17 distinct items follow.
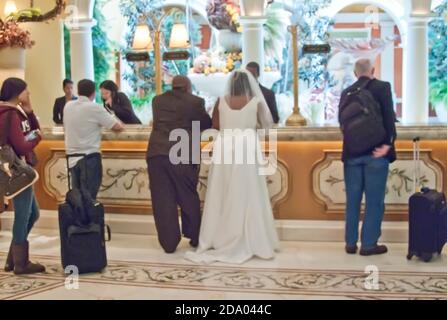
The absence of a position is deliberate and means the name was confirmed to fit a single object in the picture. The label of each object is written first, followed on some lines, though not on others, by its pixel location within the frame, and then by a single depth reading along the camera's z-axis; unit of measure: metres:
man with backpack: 5.24
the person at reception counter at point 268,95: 6.38
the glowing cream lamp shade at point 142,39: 7.05
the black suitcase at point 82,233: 4.95
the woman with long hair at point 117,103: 6.73
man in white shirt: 5.82
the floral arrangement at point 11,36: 8.32
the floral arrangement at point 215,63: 8.94
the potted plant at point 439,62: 10.84
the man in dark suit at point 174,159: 5.61
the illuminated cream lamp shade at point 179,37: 7.16
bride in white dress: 5.40
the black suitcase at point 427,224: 5.07
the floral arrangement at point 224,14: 9.88
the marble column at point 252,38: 8.78
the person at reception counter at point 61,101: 8.37
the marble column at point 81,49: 9.62
